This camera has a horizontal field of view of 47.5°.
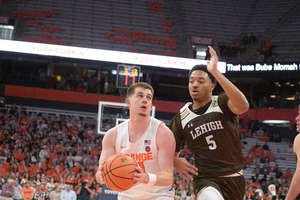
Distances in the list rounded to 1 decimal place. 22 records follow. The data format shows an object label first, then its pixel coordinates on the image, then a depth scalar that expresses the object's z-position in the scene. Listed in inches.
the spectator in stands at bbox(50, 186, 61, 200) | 495.3
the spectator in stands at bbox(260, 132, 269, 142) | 858.8
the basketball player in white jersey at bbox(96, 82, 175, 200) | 159.3
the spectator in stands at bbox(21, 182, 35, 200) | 481.7
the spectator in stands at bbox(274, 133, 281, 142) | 866.3
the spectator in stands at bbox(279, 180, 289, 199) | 597.0
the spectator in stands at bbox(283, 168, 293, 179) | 697.5
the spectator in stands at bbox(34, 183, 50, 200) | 491.8
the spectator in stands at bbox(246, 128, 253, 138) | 881.0
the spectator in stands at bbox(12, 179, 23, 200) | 495.5
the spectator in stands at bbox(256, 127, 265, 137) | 889.5
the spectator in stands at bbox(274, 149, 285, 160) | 799.5
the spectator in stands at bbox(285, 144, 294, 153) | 841.3
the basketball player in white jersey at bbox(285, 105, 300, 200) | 145.3
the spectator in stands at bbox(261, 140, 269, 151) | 814.5
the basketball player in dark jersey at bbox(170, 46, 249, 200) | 155.6
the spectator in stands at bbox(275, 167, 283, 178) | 698.2
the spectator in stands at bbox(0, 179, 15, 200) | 481.3
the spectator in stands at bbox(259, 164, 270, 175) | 706.9
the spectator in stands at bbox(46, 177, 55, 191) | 524.1
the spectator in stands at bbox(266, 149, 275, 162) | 772.6
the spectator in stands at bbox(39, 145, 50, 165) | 635.7
